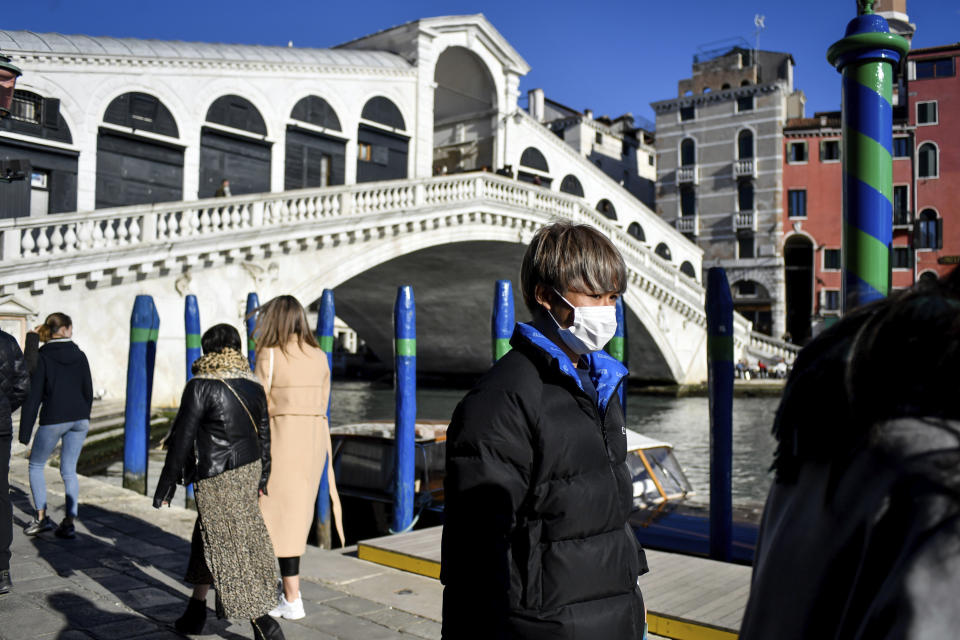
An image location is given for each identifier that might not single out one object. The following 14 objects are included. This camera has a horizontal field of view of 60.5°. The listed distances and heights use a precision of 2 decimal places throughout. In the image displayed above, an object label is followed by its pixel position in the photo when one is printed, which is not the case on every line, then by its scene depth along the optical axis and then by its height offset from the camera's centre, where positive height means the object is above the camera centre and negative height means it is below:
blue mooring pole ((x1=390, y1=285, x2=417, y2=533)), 5.38 -0.47
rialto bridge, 12.35 +3.10
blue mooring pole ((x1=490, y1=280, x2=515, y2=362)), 4.68 +0.18
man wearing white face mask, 1.46 -0.27
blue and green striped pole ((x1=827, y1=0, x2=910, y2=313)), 2.44 +0.60
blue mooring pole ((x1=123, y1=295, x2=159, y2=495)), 6.66 -0.47
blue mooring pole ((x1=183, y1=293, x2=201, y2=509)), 7.02 +0.19
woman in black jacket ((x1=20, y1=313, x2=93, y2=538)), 4.71 -0.37
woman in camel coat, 3.55 -0.31
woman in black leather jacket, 3.03 -0.53
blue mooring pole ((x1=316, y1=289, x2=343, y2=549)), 5.63 -0.02
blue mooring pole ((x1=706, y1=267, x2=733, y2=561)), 4.06 -0.28
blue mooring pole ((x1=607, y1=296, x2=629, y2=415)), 4.87 +0.04
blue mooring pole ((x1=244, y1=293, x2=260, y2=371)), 6.41 +0.36
